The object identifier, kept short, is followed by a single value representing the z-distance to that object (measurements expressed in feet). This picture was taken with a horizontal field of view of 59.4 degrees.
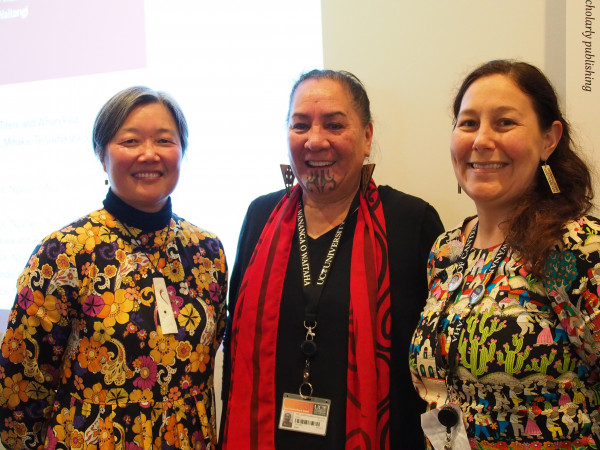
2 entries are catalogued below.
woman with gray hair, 4.78
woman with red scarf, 4.99
